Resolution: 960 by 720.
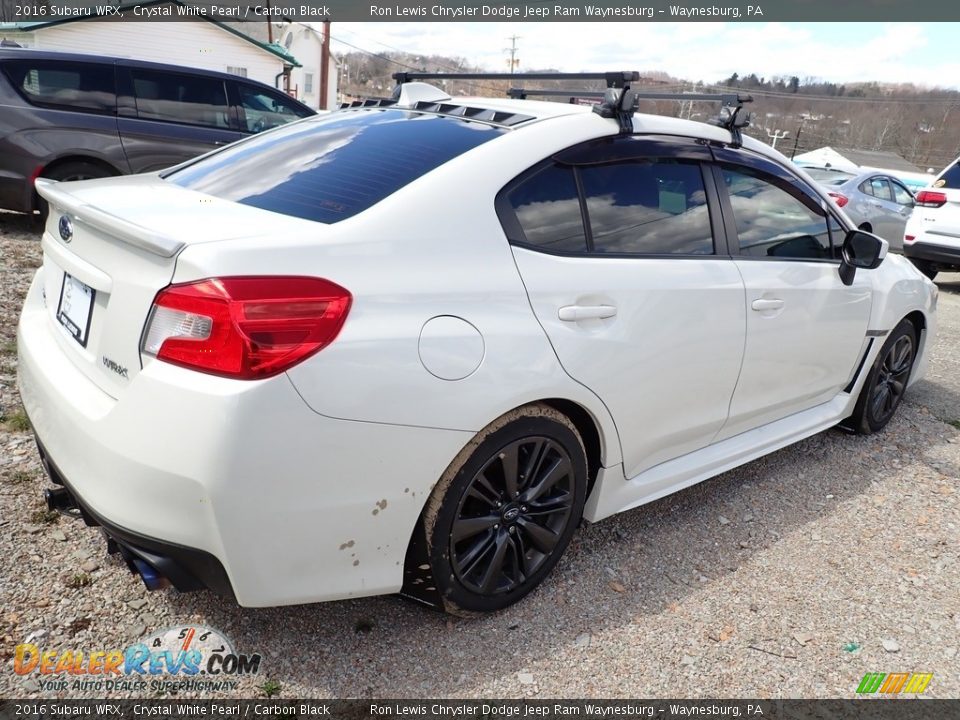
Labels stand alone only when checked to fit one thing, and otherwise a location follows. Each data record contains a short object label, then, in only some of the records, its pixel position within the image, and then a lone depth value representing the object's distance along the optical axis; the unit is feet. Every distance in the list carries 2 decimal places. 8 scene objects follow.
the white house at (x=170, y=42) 83.87
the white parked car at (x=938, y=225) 32.55
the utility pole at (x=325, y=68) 122.57
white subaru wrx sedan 6.31
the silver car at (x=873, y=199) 39.93
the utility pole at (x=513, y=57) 196.35
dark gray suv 22.93
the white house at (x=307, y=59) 129.29
